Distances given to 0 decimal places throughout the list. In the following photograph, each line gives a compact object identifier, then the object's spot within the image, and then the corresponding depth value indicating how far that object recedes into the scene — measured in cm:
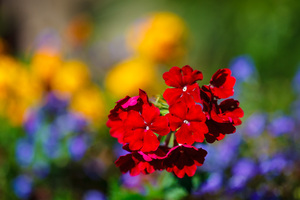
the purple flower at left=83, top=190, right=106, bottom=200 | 214
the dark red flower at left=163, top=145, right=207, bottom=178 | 114
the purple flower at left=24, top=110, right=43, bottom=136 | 246
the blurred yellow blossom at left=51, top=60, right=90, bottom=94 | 312
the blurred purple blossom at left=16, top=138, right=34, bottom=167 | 232
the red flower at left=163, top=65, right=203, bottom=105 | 111
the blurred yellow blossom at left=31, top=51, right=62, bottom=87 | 309
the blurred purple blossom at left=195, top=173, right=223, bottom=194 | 164
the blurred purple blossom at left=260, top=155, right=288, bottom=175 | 175
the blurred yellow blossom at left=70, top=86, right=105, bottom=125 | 310
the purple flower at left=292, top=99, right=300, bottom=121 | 253
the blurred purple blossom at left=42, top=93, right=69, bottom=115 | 257
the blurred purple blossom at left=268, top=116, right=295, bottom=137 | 210
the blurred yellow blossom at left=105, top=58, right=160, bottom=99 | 324
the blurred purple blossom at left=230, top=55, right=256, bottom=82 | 259
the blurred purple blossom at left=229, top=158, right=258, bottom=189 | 172
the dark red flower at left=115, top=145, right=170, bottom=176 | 112
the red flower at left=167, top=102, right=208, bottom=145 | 108
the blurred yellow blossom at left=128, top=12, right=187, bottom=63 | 329
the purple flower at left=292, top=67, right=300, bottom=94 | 262
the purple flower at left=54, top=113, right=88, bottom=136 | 247
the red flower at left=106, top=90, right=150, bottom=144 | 112
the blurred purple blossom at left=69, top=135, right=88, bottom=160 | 230
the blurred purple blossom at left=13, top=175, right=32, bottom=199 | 215
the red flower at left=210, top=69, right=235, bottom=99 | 115
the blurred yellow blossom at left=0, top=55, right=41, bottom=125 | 285
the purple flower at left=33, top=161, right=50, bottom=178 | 231
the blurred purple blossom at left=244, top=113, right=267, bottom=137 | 220
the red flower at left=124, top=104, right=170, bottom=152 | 110
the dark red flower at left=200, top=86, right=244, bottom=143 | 110
